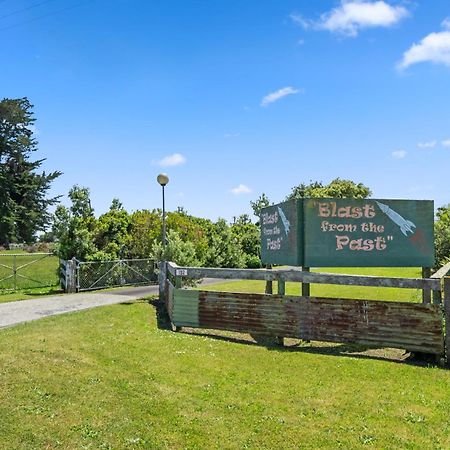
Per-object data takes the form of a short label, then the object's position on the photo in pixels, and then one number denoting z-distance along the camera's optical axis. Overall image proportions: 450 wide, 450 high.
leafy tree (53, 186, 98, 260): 19.61
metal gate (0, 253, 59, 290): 21.39
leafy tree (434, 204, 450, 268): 23.62
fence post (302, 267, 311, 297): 9.28
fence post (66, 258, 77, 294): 18.34
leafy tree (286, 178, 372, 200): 64.34
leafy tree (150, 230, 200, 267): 14.67
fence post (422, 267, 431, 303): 7.96
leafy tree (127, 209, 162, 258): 22.75
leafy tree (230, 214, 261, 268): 33.33
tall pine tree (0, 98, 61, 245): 55.19
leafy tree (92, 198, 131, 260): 21.14
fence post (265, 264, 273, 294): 11.15
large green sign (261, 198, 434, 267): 9.07
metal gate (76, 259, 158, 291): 19.20
